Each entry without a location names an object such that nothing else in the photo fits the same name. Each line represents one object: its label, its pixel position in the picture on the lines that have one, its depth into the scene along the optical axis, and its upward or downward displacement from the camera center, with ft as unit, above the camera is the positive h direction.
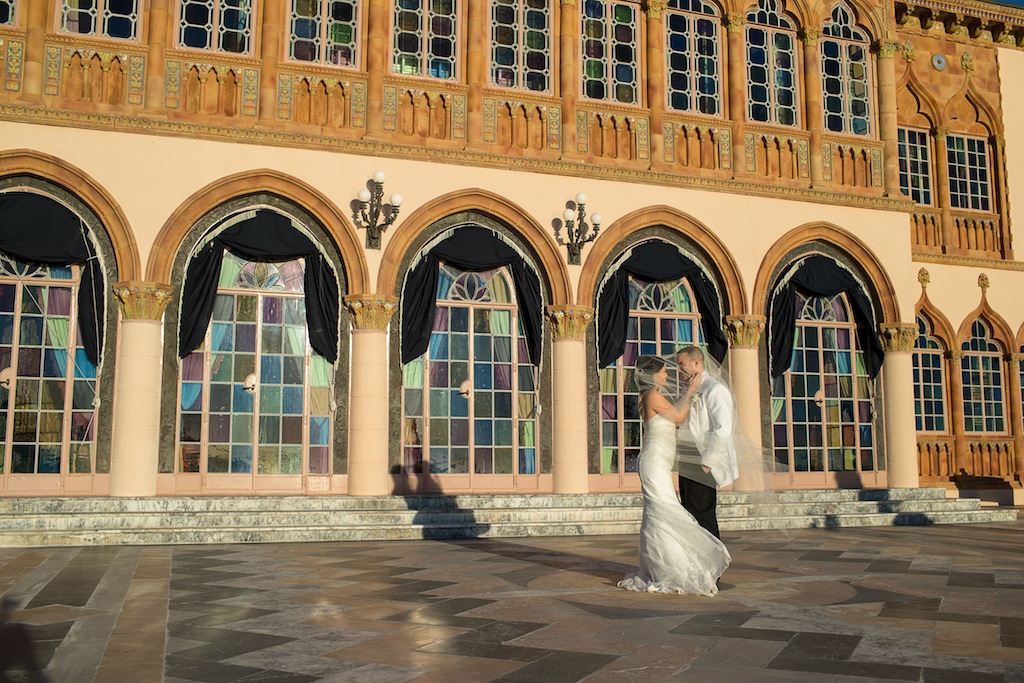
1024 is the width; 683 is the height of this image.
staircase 37.58 -3.41
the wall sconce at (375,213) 47.06 +11.21
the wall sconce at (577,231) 50.65 +10.87
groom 23.99 -0.14
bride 23.36 -2.14
